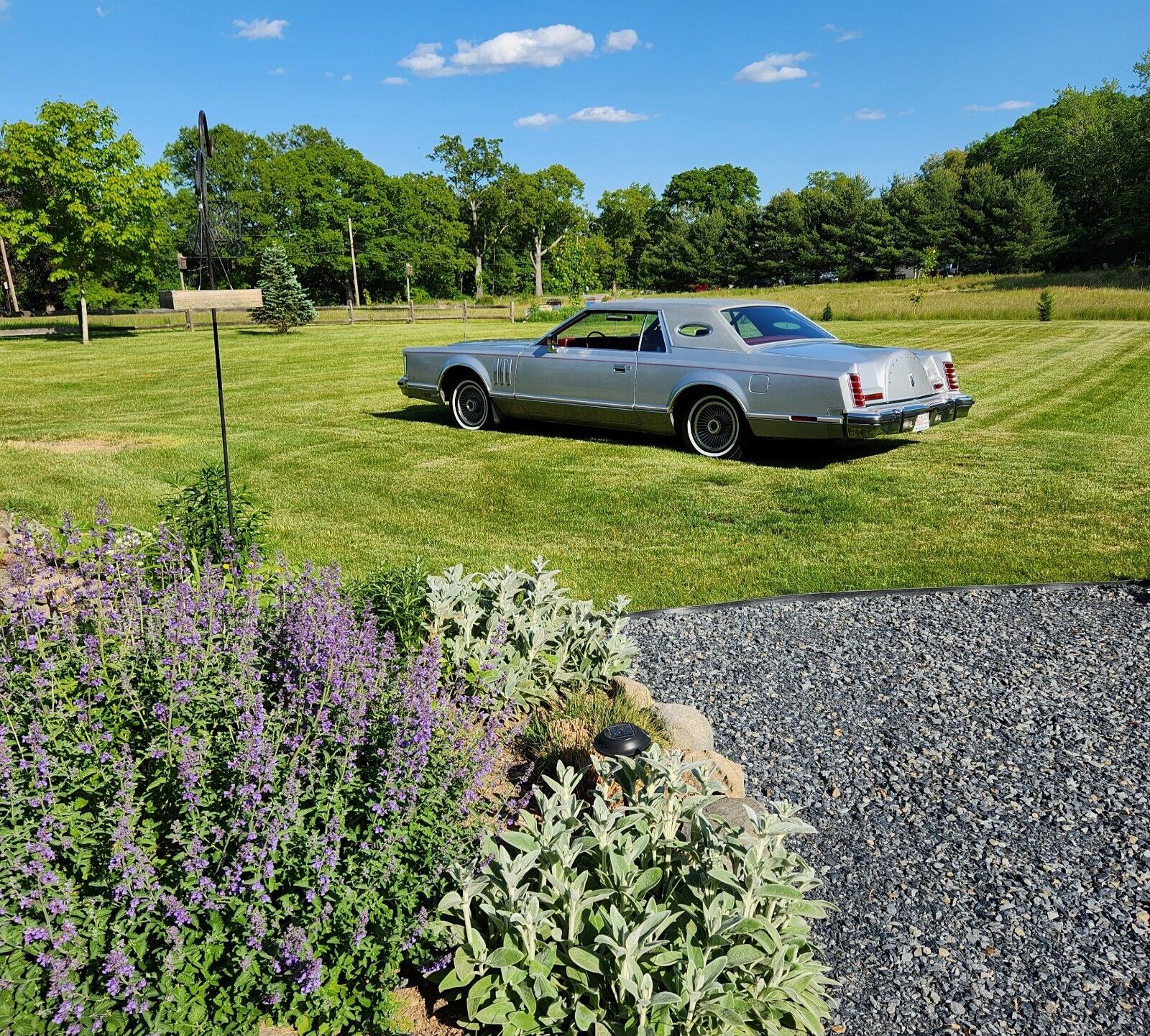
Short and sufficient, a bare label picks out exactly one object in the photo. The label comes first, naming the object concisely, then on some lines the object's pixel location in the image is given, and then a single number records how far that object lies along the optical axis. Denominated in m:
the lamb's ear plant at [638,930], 2.18
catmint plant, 2.13
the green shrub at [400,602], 3.77
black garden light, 3.14
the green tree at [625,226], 84.75
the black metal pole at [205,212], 4.64
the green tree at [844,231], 69.81
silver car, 8.45
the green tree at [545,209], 72.00
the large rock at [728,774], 3.32
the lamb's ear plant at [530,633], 3.76
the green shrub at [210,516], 4.82
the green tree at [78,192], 26.41
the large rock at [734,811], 2.88
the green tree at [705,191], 95.38
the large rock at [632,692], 3.81
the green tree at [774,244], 73.06
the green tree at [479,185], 71.19
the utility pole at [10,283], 48.48
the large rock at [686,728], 3.54
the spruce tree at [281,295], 31.81
